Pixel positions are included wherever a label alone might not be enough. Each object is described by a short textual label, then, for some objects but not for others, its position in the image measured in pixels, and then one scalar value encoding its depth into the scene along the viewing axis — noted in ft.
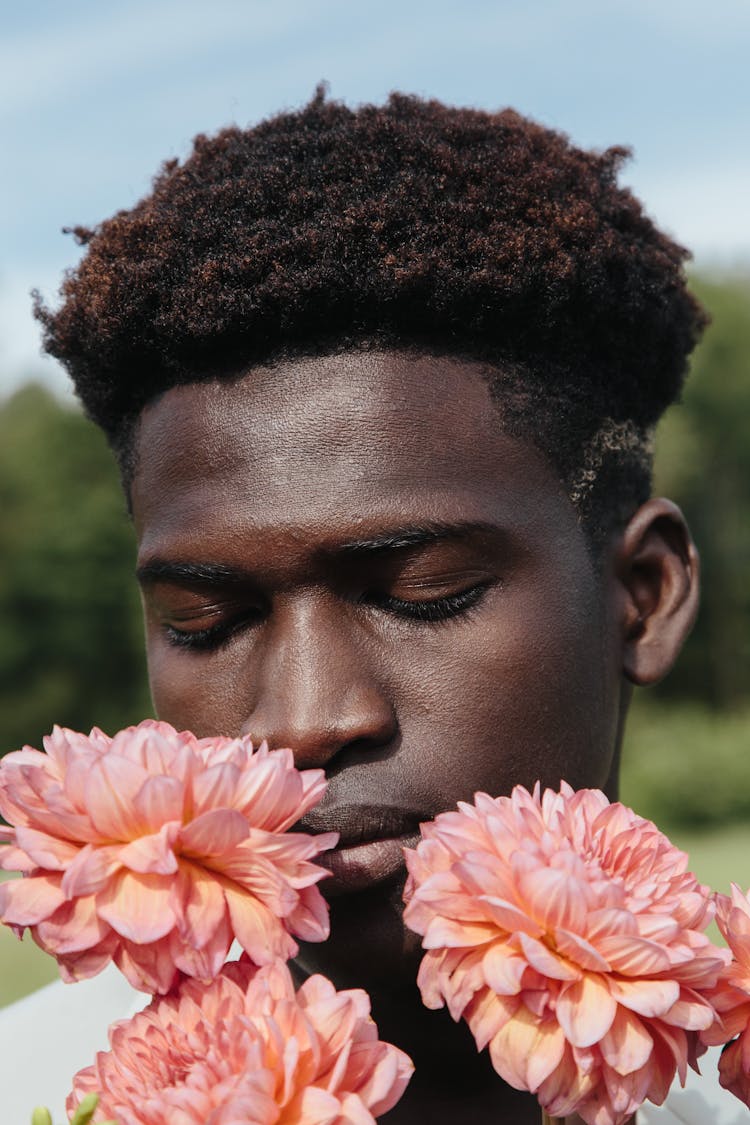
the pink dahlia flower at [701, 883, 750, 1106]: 1.52
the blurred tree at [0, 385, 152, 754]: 59.96
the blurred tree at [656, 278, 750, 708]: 70.19
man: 1.85
